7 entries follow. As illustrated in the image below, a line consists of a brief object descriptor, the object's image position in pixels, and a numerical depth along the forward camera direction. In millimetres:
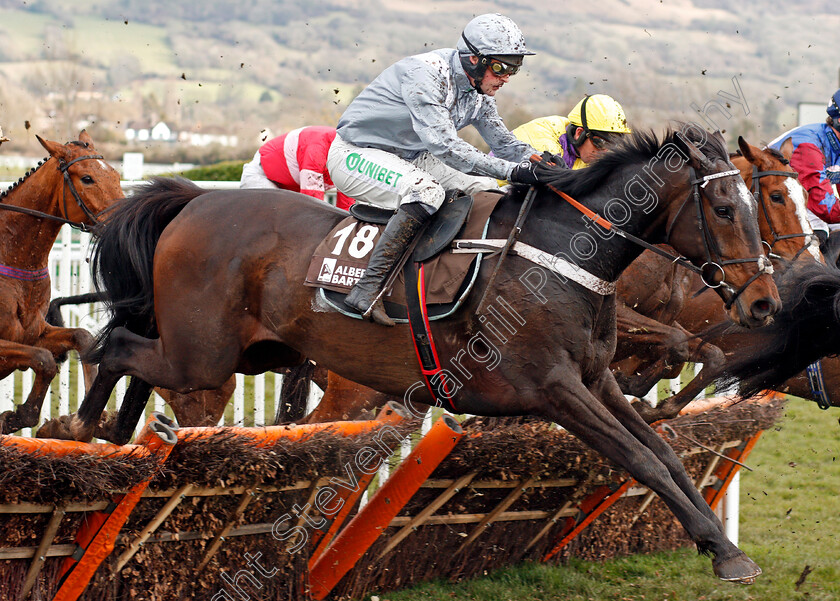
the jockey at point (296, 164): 11641
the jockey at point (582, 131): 10484
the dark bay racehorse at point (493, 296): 6941
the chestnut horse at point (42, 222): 10891
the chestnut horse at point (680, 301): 9703
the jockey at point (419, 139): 7621
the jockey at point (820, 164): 10914
